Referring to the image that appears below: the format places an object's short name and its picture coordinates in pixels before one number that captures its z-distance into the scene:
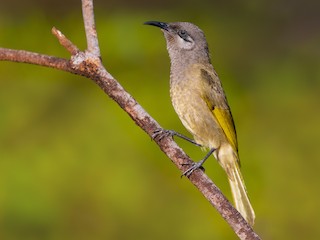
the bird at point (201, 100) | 7.70
